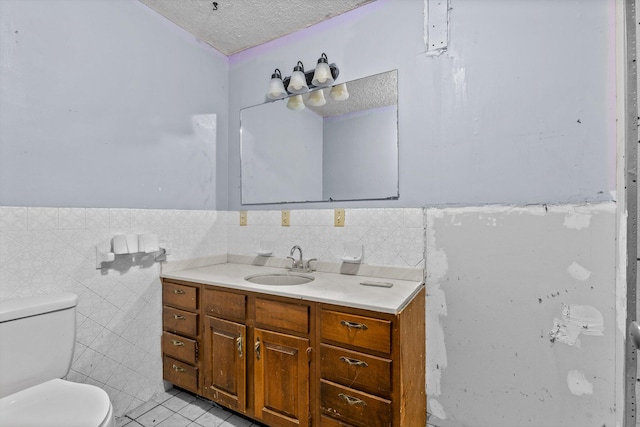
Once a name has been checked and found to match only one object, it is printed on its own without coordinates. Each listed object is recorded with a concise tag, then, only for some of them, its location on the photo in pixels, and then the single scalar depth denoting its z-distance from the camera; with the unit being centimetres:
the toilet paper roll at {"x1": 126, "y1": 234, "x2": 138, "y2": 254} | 172
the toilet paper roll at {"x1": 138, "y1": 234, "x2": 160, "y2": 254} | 178
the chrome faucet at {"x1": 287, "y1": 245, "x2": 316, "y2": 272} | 201
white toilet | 112
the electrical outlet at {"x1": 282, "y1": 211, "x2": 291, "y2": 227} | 213
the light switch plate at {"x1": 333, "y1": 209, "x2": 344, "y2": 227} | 193
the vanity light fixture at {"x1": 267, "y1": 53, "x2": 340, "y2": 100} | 195
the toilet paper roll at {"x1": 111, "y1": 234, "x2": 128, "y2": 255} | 167
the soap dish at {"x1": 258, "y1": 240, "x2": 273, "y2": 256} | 218
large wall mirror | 183
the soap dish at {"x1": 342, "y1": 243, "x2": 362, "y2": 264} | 182
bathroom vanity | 123
